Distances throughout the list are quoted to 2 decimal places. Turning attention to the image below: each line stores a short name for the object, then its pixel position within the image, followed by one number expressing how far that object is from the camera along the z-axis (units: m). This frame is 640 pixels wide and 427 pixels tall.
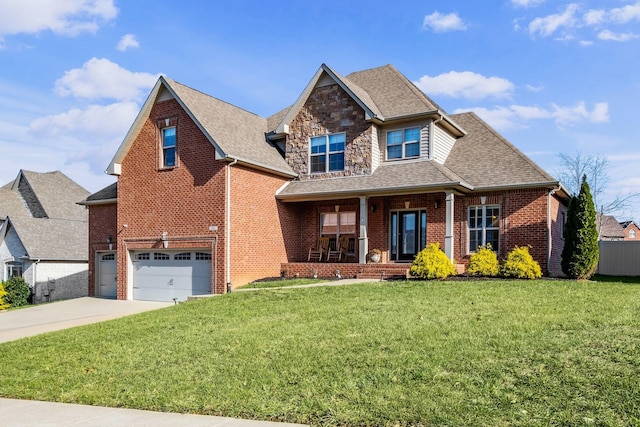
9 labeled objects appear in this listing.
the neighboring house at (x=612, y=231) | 56.74
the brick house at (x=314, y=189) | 17.67
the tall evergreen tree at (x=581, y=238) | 15.83
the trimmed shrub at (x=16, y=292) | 24.84
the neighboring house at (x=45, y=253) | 26.64
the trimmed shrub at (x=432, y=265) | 15.88
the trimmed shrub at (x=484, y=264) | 16.36
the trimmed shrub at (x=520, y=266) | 15.46
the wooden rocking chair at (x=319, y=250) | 20.53
